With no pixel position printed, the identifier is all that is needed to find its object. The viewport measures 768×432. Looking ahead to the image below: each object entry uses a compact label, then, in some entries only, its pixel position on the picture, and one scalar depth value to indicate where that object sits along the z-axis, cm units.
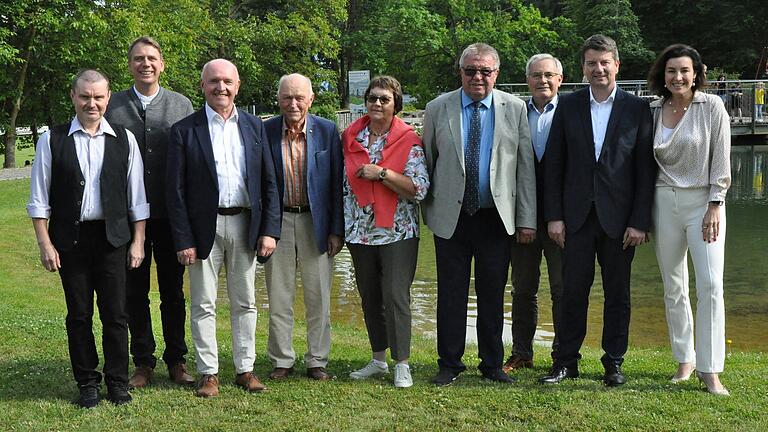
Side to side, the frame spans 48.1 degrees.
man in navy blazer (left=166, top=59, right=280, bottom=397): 546
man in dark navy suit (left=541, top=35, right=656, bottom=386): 556
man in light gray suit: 571
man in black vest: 519
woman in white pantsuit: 542
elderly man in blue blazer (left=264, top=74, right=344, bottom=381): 579
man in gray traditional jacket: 567
